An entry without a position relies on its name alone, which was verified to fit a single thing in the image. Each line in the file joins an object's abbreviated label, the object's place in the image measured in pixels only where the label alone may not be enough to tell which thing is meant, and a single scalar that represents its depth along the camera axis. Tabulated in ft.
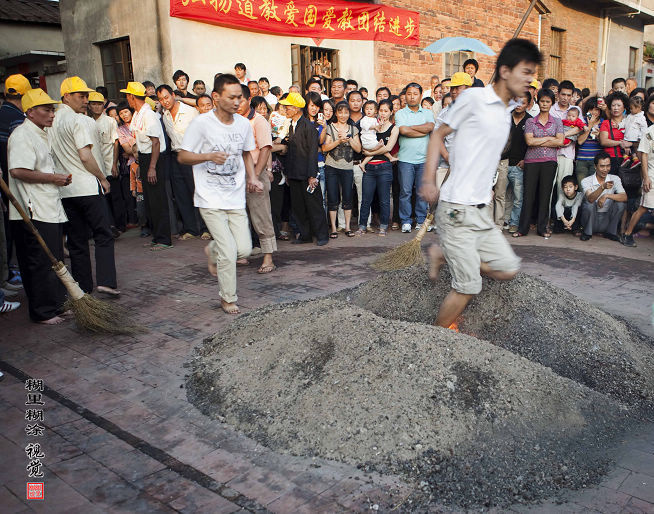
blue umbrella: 38.58
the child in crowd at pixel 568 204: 28.55
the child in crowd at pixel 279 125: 27.25
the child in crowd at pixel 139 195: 31.60
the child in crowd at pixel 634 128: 27.63
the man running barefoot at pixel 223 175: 16.74
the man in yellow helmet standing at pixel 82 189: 18.13
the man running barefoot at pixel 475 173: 12.19
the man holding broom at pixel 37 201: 16.43
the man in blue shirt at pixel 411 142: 28.99
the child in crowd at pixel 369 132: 28.94
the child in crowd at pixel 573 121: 28.81
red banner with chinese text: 35.58
